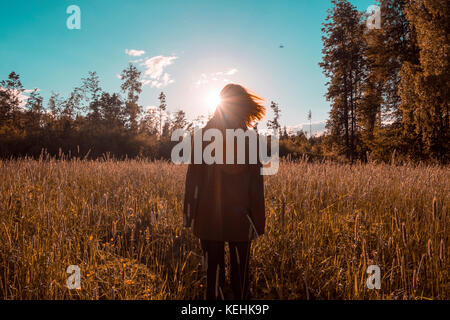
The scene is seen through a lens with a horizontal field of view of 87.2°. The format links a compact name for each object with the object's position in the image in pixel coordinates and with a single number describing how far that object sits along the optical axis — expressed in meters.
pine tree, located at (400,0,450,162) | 11.34
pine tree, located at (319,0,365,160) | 20.62
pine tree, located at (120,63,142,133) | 37.84
